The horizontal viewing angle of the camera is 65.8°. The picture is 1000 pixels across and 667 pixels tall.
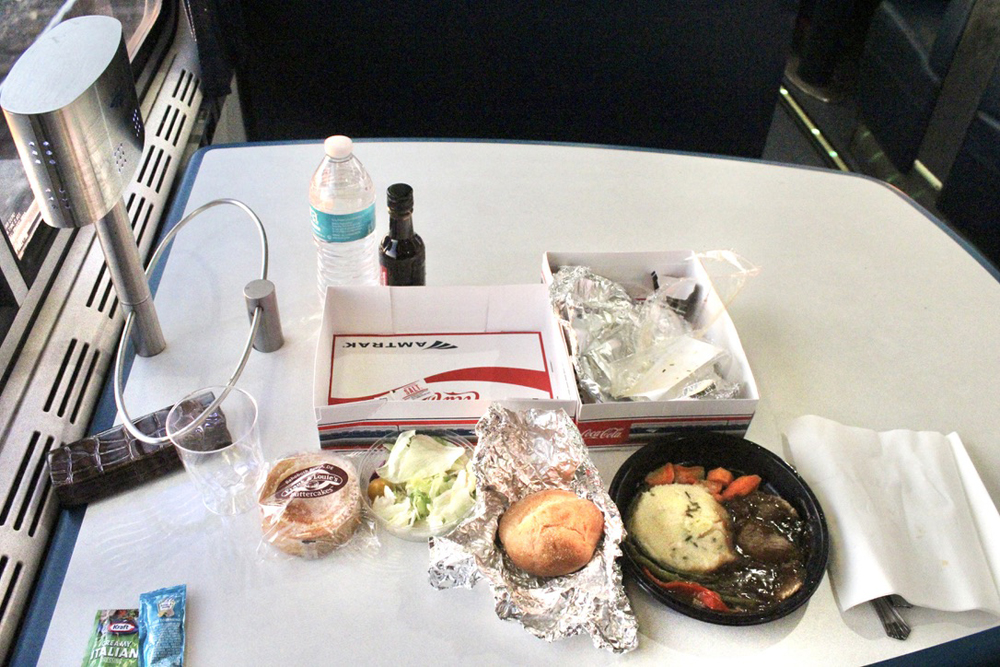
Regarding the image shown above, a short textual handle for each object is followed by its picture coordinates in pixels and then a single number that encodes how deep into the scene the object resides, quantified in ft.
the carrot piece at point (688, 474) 3.08
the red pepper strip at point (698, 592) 2.70
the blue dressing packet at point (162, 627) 2.54
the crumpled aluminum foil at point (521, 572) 2.56
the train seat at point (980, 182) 7.15
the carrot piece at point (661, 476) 3.08
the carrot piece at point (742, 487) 3.05
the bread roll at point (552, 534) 2.70
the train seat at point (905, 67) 7.80
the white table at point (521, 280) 2.68
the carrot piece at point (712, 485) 3.04
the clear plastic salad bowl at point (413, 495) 2.89
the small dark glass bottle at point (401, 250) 3.42
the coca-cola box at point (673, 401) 3.05
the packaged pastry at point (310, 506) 2.81
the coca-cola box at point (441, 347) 3.37
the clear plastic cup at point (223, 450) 3.02
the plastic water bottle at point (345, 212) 3.59
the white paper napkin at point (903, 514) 2.78
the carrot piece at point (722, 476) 3.09
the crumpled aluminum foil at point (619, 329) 3.23
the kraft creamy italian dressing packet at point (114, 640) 2.52
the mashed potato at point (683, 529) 2.81
